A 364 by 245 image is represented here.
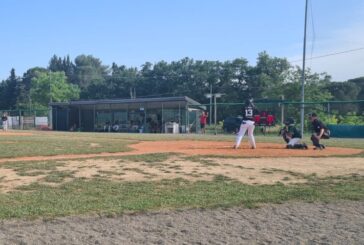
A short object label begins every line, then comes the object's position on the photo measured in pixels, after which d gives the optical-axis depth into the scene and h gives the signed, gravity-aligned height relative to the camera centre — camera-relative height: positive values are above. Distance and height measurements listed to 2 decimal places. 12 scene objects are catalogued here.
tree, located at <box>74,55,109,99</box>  140.75 +17.34
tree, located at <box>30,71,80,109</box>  76.25 +5.67
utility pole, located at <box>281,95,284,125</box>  31.76 +0.69
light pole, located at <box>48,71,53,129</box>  47.59 +0.57
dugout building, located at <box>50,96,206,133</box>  38.75 +0.74
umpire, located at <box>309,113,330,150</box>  15.41 -0.30
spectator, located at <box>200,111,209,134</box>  35.47 +0.14
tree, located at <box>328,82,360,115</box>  68.62 +4.90
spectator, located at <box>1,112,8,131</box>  39.83 +0.10
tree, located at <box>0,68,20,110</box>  107.99 +7.09
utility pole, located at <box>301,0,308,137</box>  28.20 +3.71
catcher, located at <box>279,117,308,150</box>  15.26 -0.52
